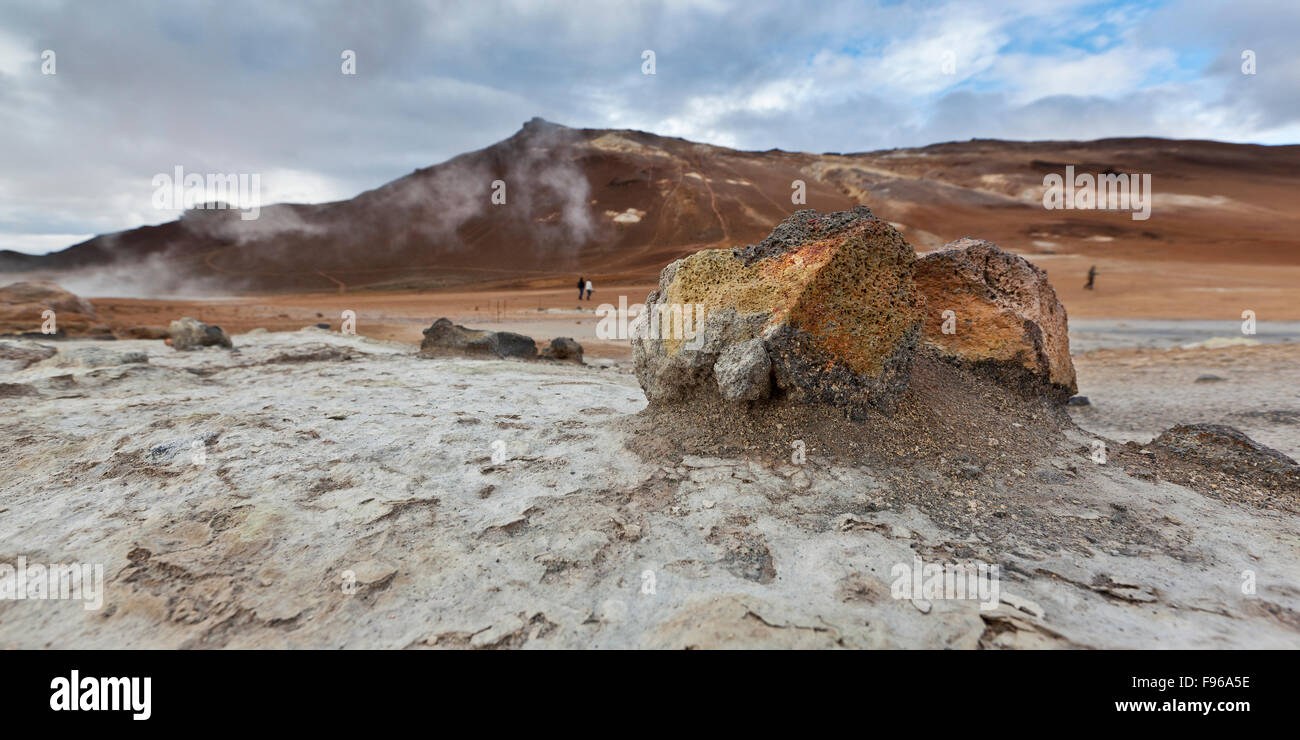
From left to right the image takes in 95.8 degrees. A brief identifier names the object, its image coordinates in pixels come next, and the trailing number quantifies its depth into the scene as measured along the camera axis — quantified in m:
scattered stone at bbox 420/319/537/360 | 7.85
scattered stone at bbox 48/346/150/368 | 5.83
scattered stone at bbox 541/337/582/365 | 8.46
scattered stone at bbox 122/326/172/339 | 9.84
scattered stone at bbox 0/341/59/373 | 6.03
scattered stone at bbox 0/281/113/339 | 9.57
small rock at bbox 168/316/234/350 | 7.87
